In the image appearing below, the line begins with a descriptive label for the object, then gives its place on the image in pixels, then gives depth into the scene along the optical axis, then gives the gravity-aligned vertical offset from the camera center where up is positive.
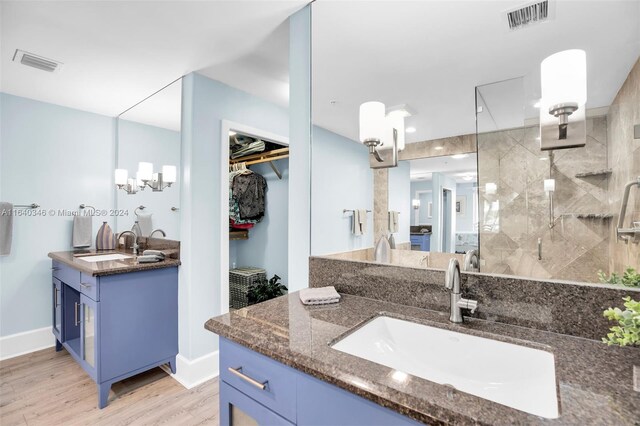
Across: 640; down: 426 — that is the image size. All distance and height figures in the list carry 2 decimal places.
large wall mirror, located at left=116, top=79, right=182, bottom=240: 2.50 +0.50
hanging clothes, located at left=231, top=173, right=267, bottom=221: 3.64 +0.25
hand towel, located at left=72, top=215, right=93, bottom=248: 2.94 -0.16
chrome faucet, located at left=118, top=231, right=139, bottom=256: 2.76 -0.25
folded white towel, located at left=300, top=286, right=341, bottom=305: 1.19 -0.34
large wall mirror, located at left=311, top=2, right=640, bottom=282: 0.84 +0.26
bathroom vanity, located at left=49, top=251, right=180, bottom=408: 1.99 -0.72
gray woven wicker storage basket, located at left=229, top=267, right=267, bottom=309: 3.58 -0.83
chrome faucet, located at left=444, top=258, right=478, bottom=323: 0.96 -0.27
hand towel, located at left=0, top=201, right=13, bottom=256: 2.55 -0.11
